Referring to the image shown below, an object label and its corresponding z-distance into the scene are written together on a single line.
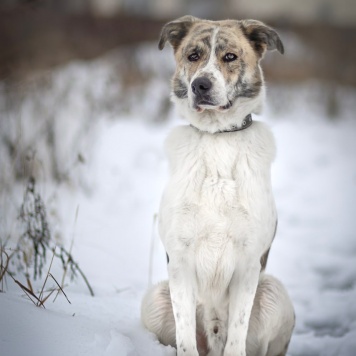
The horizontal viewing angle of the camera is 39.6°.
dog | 2.62
